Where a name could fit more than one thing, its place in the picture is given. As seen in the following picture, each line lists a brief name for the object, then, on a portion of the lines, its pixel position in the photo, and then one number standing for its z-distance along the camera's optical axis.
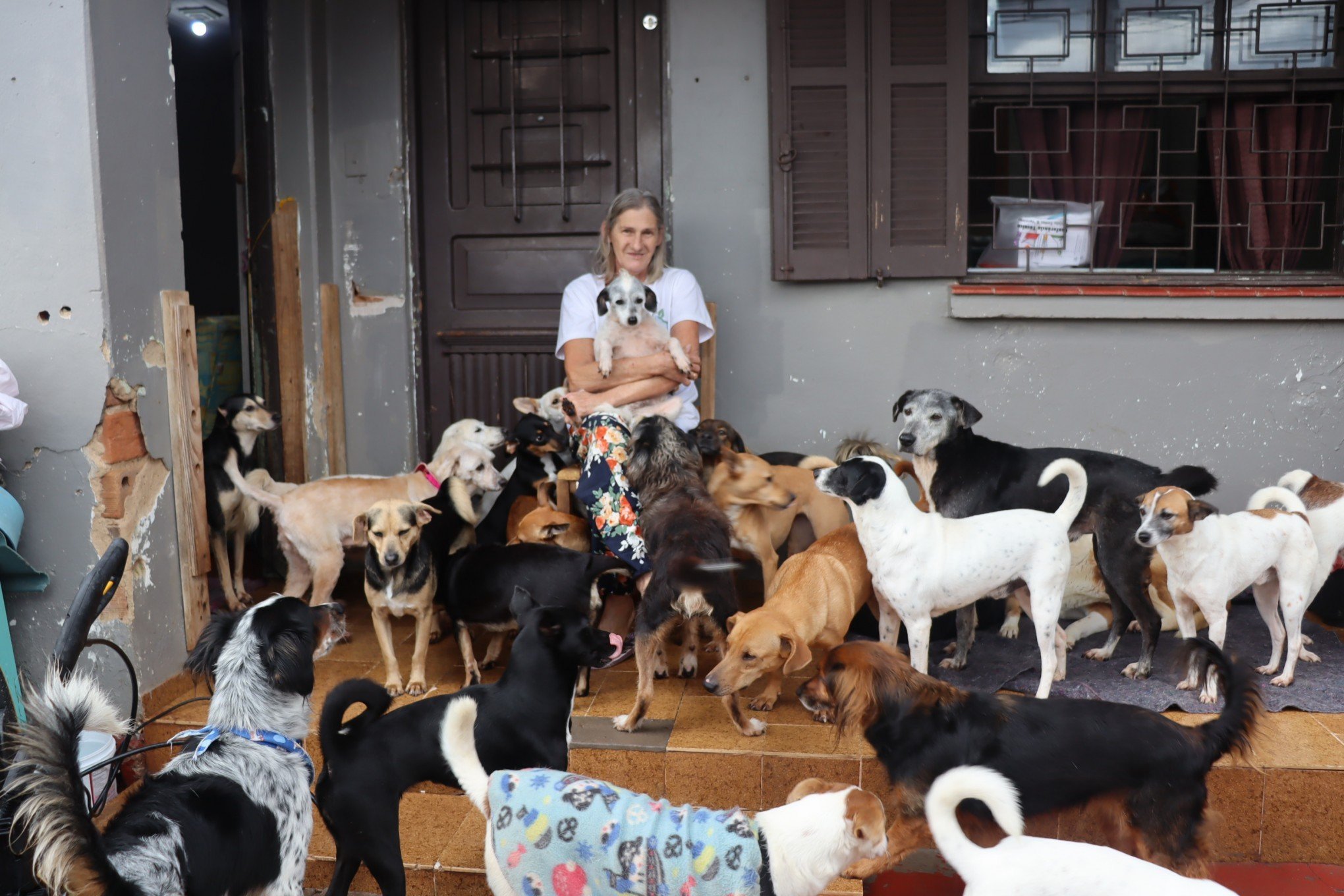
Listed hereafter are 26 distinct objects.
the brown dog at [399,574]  4.05
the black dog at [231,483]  5.02
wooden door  5.50
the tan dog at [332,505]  4.68
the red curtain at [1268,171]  5.27
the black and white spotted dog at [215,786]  2.12
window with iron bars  5.21
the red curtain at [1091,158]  5.34
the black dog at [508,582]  4.01
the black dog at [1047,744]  2.79
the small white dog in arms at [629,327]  4.81
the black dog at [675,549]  3.65
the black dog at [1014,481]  4.10
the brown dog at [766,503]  4.30
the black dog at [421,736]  2.81
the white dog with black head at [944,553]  3.75
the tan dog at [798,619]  3.36
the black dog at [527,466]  4.89
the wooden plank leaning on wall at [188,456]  4.14
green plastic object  3.15
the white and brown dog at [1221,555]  3.74
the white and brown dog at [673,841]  2.46
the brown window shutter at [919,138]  5.13
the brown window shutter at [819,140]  5.18
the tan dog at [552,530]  4.38
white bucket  3.16
